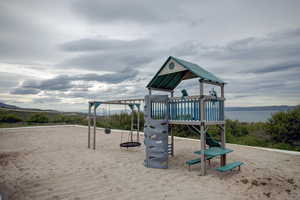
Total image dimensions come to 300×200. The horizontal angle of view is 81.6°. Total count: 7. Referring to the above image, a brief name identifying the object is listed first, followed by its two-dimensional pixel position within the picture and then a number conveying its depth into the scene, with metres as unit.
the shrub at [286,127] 8.90
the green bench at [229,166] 4.56
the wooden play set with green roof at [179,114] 5.26
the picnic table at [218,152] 5.01
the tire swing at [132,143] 7.88
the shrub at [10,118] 19.62
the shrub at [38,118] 20.79
